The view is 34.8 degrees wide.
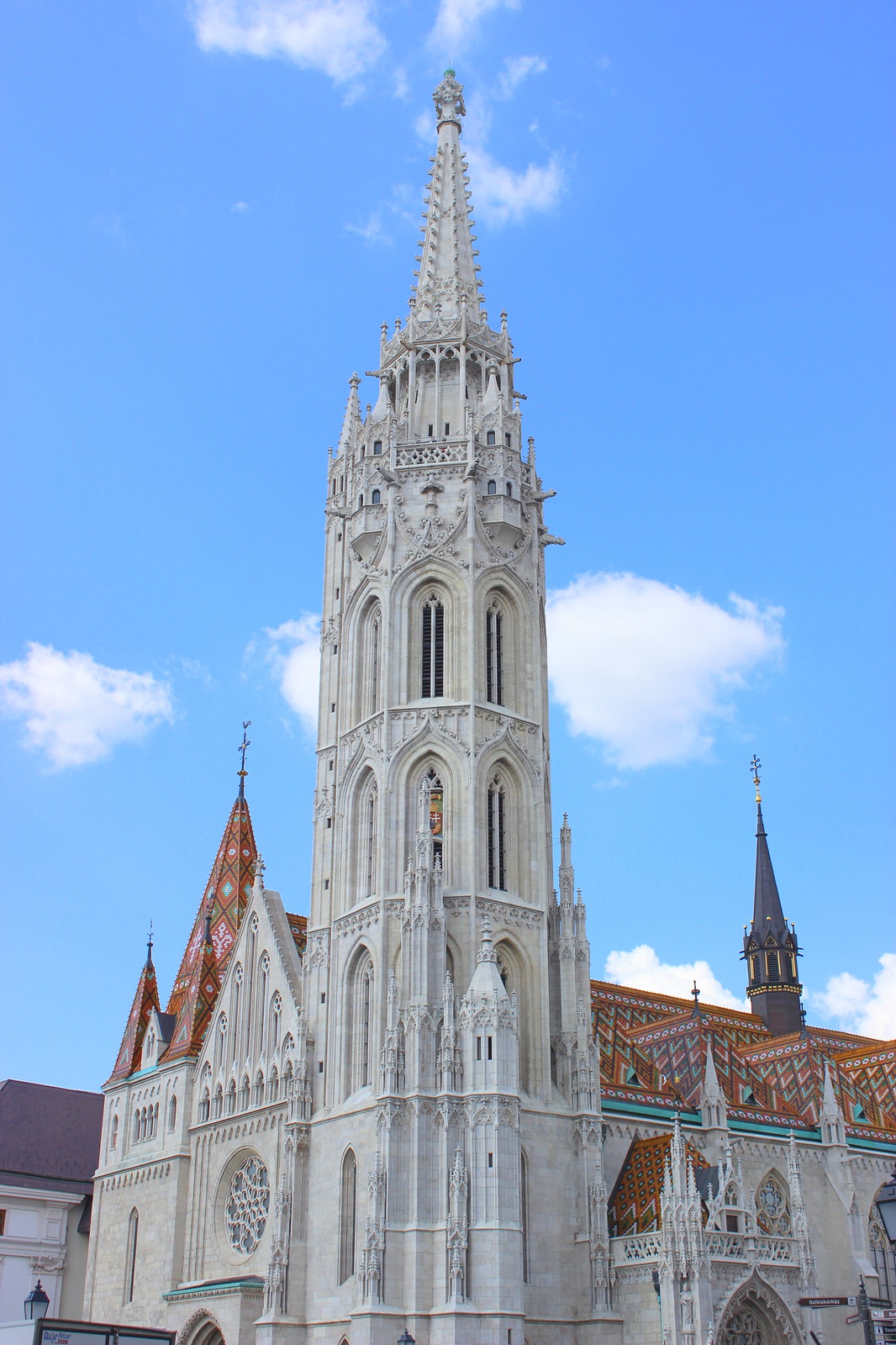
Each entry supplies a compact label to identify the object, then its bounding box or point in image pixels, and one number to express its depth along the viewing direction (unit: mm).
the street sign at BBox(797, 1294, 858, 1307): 30281
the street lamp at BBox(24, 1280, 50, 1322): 26281
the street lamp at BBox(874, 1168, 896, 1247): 14072
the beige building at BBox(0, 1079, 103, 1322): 51938
